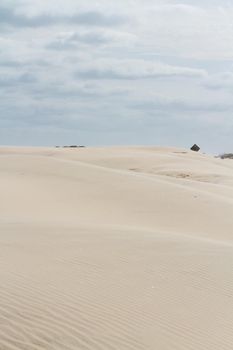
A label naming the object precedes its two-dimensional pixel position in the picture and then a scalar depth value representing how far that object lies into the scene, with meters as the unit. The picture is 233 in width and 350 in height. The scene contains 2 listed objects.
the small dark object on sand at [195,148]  52.08
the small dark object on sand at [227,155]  73.66
